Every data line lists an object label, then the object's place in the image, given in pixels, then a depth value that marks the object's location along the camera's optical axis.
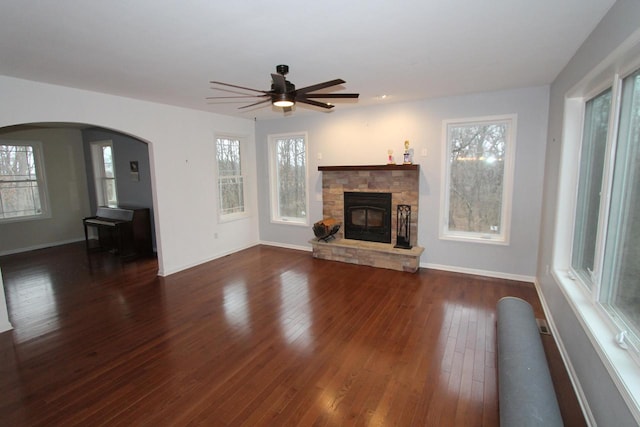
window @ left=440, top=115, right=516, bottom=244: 4.23
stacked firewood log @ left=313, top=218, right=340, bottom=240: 5.31
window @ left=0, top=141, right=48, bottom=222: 6.02
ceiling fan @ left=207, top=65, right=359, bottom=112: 2.56
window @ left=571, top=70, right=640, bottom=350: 1.80
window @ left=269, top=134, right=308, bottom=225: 5.97
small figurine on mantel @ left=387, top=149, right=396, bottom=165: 4.91
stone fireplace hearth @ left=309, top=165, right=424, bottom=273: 4.73
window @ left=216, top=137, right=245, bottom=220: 5.82
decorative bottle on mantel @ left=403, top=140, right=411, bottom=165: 4.69
